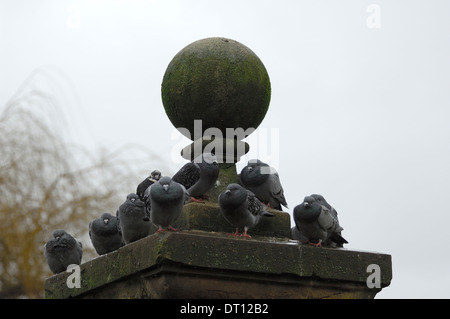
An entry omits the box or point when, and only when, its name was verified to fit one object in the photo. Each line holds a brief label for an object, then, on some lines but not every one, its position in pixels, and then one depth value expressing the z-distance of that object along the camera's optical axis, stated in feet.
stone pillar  16.62
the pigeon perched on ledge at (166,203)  17.89
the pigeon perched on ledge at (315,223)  19.08
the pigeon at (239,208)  18.15
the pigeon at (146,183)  21.39
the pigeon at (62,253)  24.47
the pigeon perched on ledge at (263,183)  20.80
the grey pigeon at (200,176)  19.54
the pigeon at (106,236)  21.40
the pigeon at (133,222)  19.90
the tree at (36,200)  42.88
